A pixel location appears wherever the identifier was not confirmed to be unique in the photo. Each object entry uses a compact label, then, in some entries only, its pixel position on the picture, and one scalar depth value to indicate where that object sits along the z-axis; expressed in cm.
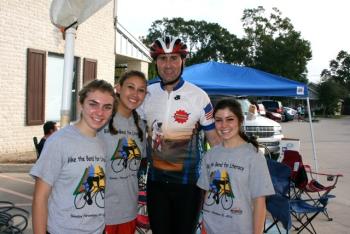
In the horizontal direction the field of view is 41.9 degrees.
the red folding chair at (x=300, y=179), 760
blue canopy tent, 897
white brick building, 1211
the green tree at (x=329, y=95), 6134
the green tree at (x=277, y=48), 5594
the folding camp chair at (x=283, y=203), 566
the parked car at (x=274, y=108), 3784
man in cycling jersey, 366
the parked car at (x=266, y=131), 1396
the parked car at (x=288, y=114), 4317
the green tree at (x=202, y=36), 8265
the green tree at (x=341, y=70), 9848
